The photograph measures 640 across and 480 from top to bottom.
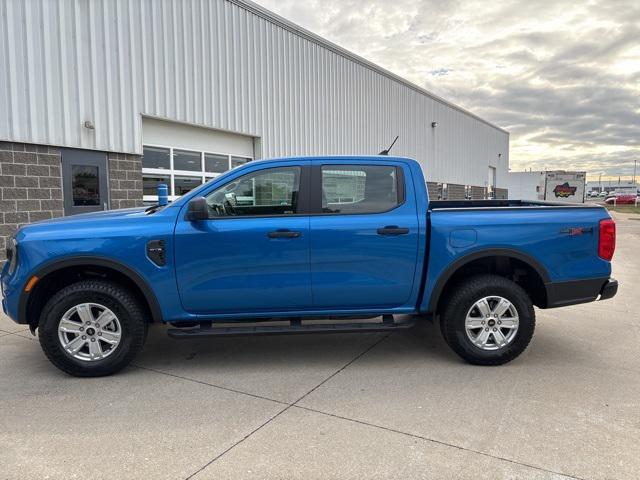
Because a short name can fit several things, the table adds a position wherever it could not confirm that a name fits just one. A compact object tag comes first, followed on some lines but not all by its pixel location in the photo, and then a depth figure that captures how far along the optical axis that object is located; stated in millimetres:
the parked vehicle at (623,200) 70462
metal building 8102
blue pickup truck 4016
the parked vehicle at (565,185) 35656
